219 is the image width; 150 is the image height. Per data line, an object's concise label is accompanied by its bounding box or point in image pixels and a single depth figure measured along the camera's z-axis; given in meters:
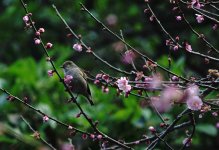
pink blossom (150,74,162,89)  6.74
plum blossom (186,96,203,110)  6.30
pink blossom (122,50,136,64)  7.58
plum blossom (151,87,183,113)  6.33
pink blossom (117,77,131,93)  7.02
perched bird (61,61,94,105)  9.20
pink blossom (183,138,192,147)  7.21
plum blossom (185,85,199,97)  6.26
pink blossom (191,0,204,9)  7.24
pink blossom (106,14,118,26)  18.27
